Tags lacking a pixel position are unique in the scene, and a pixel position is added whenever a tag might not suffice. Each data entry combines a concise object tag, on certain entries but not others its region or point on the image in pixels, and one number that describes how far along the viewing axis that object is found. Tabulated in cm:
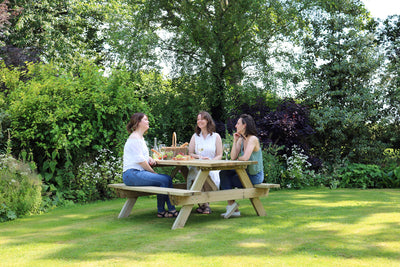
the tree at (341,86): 1080
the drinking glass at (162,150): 606
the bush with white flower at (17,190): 598
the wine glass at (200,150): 618
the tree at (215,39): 1065
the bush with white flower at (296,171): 938
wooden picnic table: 491
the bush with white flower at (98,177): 765
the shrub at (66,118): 731
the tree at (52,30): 1394
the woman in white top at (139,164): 547
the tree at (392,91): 1097
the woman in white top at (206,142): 624
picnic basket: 607
